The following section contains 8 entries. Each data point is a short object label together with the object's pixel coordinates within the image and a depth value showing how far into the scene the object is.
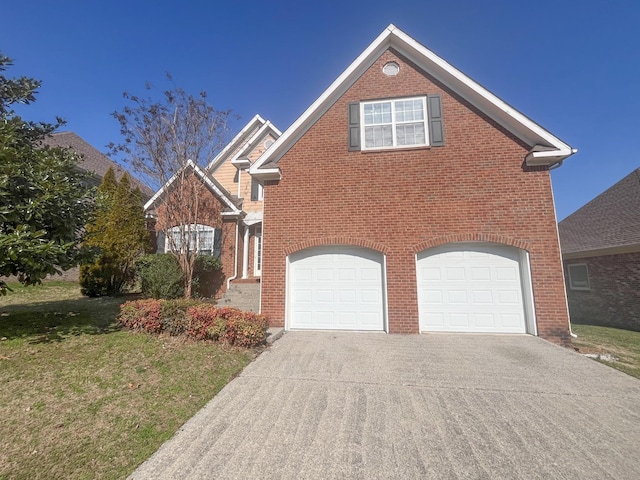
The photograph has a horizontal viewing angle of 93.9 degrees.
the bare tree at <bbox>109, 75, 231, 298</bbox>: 12.91
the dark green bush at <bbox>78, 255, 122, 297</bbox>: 12.02
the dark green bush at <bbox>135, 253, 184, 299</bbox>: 11.02
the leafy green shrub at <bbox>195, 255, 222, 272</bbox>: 12.80
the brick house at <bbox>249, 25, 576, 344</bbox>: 8.12
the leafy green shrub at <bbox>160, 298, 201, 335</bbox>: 6.75
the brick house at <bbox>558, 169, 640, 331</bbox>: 12.46
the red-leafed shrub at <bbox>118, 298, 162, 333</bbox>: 6.83
